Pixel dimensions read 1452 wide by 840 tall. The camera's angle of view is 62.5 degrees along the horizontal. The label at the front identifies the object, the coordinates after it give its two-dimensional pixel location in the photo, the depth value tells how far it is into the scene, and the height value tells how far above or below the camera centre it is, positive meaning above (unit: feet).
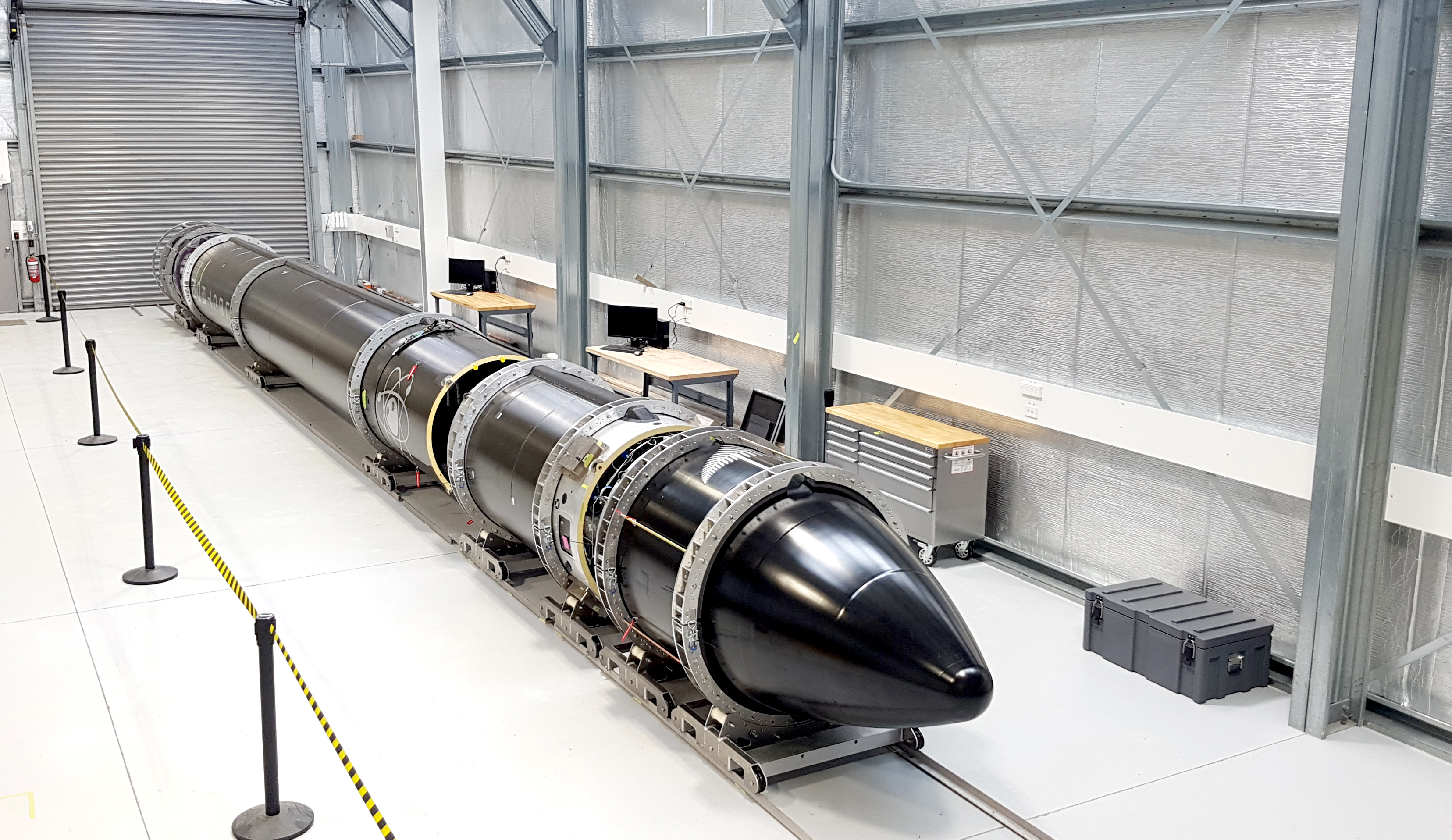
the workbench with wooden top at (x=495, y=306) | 45.62 -4.76
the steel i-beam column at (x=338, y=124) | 63.77 +2.89
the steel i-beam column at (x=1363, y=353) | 17.47 -2.48
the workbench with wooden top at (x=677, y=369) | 33.58 -5.29
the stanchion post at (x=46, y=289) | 55.82 -5.39
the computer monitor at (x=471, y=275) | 48.16 -3.81
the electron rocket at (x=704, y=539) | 14.92 -5.19
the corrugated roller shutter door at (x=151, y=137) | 57.62 +1.91
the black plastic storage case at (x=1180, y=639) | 20.13 -7.70
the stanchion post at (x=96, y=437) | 34.83 -7.60
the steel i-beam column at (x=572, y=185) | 40.96 -0.18
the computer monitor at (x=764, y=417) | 32.89 -6.50
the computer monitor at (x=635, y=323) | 36.88 -4.31
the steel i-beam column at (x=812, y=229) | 28.89 -1.14
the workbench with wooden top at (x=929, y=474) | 25.89 -6.34
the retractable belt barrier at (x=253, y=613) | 13.74 -6.35
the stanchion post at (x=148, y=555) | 23.81 -7.74
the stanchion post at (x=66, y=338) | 42.63 -5.93
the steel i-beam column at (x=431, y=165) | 49.88 +0.57
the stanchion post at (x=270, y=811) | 15.05 -8.40
